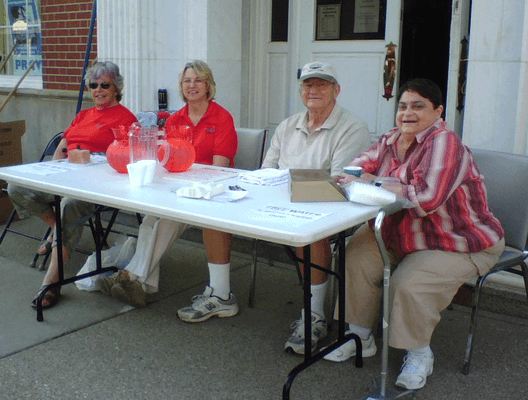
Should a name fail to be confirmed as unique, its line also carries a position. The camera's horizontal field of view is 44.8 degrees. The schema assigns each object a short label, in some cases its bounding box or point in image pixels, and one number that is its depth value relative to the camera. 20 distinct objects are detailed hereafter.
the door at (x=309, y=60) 4.75
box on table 2.63
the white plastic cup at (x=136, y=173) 2.90
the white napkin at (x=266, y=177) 3.02
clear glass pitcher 3.07
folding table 2.26
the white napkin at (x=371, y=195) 2.54
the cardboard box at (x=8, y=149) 5.38
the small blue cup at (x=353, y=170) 2.78
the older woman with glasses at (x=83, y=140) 3.87
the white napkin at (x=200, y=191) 2.68
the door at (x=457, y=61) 4.10
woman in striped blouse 2.66
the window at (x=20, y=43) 7.07
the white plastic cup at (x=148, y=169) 2.92
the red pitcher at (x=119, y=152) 3.23
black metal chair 3.84
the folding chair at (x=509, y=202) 2.92
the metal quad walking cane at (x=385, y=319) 2.47
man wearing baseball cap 3.20
